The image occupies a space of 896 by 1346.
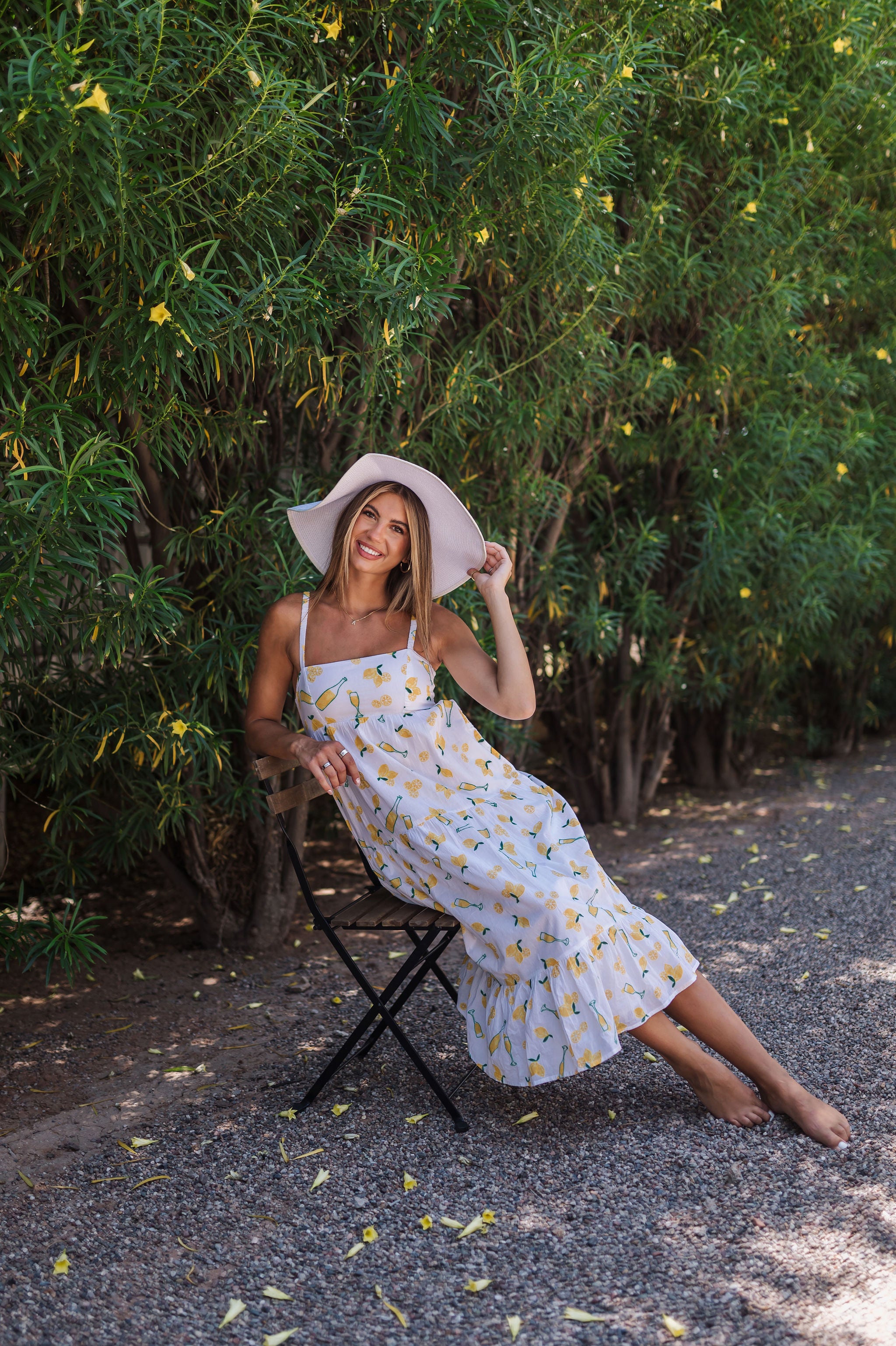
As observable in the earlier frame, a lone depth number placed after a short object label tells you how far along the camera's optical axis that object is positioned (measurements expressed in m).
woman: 2.29
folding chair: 2.39
